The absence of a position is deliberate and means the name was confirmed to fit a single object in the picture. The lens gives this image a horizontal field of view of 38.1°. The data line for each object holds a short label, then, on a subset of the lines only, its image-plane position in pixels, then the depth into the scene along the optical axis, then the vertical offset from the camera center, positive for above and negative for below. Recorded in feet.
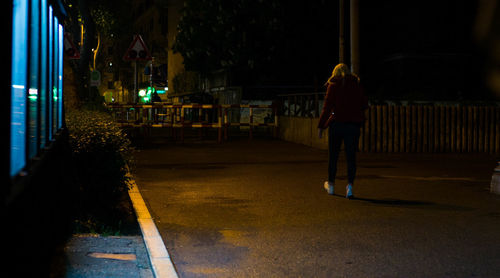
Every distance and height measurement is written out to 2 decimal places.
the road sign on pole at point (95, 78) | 93.56 +5.22
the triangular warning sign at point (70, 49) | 59.52 +5.72
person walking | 30.73 +0.28
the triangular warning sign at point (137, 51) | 55.62 +5.21
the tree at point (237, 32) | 107.45 +13.57
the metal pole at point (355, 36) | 55.57 +6.57
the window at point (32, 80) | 12.05 +0.75
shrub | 24.91 -1.91
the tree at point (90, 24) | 58.13 +10.85
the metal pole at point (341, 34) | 63.00 +7.65
